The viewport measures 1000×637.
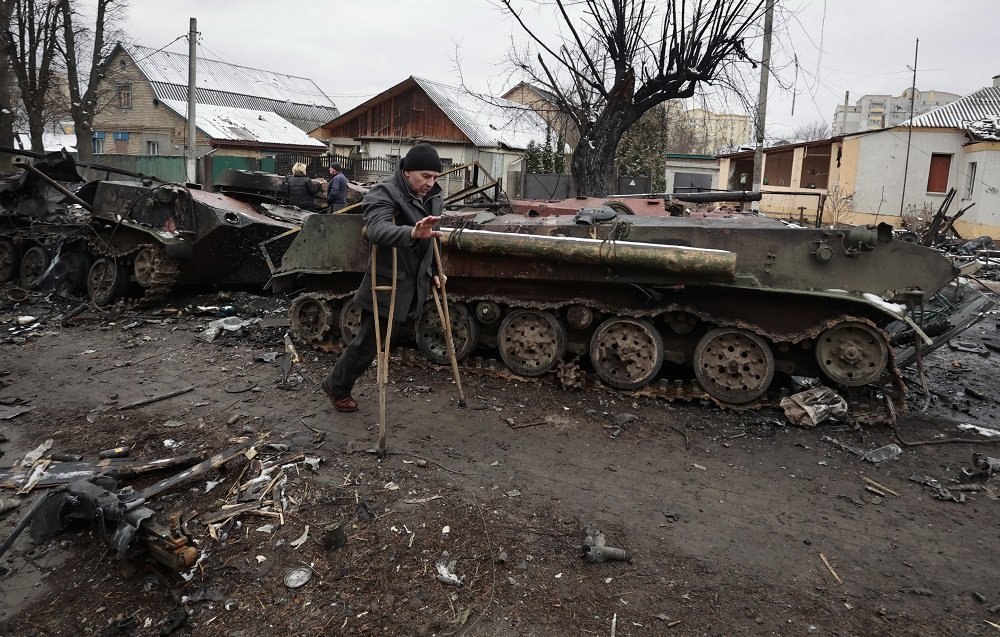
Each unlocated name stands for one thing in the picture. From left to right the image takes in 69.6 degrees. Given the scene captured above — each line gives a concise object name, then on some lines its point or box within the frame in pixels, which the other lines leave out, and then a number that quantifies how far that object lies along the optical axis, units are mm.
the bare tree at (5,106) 17381
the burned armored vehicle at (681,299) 5523
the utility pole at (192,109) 20016
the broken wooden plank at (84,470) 4301
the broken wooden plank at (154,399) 5812
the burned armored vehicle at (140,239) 9562
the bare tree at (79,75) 22625
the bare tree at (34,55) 21312
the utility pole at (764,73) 15664
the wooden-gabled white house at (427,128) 27609
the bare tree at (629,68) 14133
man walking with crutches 4789
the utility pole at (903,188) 25225
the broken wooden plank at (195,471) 4020
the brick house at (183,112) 30531
